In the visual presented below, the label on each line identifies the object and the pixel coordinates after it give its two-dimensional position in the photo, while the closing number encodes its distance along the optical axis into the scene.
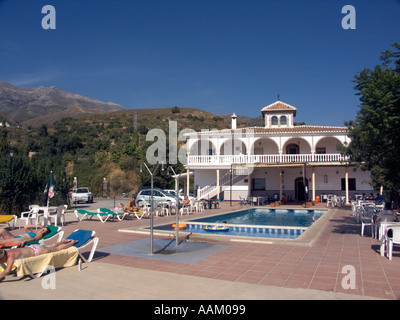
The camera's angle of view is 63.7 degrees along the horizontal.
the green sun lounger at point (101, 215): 13.62
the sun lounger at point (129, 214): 14.08
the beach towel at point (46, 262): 5.42
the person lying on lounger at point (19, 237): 6.56
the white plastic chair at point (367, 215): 10.60
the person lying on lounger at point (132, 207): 15.73
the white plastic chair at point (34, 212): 11.83
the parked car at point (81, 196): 27.19
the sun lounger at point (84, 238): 6.87
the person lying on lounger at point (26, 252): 5.41
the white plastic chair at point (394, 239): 6.75
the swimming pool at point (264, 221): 12.18
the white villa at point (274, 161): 26.28
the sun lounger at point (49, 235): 6.70
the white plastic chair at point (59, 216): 12.75
